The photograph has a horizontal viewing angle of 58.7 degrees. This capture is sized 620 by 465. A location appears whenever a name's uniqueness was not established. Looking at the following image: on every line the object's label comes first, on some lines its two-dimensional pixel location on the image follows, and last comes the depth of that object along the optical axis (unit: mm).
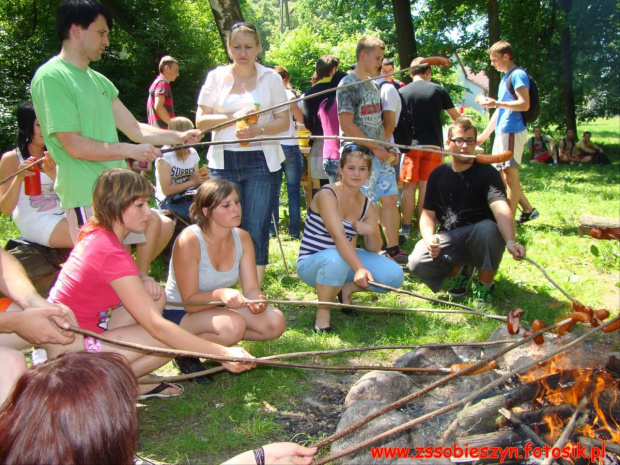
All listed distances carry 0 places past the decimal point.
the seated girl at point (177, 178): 5516
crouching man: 4559
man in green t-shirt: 3242
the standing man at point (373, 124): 5359
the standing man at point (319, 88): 6535
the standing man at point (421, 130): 6613
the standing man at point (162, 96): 8117
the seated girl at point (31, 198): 3992
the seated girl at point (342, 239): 4254
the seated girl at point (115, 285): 2748
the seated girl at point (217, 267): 3523
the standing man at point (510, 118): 6746
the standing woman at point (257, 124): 4426
